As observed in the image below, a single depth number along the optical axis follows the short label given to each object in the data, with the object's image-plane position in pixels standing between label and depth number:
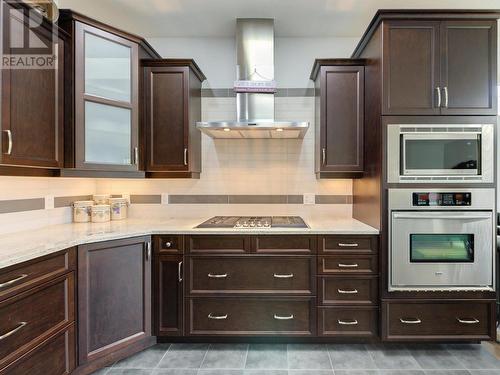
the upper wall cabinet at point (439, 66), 2.02
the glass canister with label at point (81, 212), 2.51
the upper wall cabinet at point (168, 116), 2.45
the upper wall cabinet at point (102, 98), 2.02
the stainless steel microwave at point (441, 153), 2.01
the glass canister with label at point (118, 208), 2.69
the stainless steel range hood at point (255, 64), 2.53
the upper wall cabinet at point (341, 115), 2.39
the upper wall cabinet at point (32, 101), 1.60
